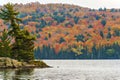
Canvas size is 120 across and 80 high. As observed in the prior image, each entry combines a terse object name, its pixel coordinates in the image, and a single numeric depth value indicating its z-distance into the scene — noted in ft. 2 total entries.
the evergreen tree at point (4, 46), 425.28
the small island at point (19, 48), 426.51
